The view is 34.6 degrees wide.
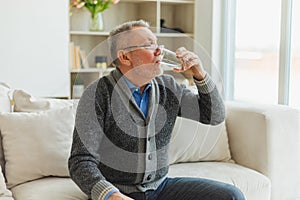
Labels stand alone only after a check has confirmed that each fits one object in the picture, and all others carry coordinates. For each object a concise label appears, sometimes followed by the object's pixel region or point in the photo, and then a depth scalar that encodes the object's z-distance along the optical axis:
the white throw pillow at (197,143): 2.48
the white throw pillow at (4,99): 2.21
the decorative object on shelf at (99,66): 3.30
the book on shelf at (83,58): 3.60
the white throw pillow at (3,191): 1.89
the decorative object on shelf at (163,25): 4.19
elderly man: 1.74
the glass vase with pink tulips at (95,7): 3.77
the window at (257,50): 3.49
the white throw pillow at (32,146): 2.06
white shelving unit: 4.02
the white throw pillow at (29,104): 2.27
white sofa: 2.06
